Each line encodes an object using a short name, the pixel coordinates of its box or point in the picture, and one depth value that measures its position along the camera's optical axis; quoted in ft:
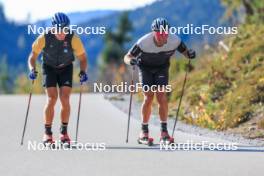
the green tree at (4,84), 511.81
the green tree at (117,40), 297.74
